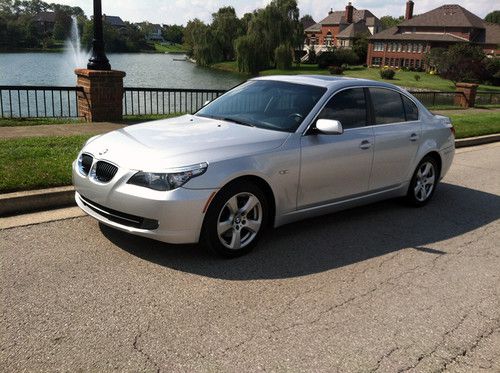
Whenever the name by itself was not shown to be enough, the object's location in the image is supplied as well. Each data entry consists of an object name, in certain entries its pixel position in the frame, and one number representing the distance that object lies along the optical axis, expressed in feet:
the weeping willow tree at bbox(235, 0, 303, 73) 203.10
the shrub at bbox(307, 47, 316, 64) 328.78
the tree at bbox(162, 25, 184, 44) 574.93
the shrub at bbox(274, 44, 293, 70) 207.82
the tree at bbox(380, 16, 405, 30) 627.21
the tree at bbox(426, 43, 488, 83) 186.65
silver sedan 14.28
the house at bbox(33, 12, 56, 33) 306.76
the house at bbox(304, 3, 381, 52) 396.78
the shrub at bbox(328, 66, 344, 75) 258.57
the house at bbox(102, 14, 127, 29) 447.75
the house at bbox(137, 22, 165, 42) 531.00
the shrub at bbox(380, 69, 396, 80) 229.45
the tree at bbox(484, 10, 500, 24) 616.26
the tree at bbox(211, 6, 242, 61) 229.04
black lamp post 35.58
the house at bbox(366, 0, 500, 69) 293.43
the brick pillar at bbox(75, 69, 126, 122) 34.55
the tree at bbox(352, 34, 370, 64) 338.75
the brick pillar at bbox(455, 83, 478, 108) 70.44
